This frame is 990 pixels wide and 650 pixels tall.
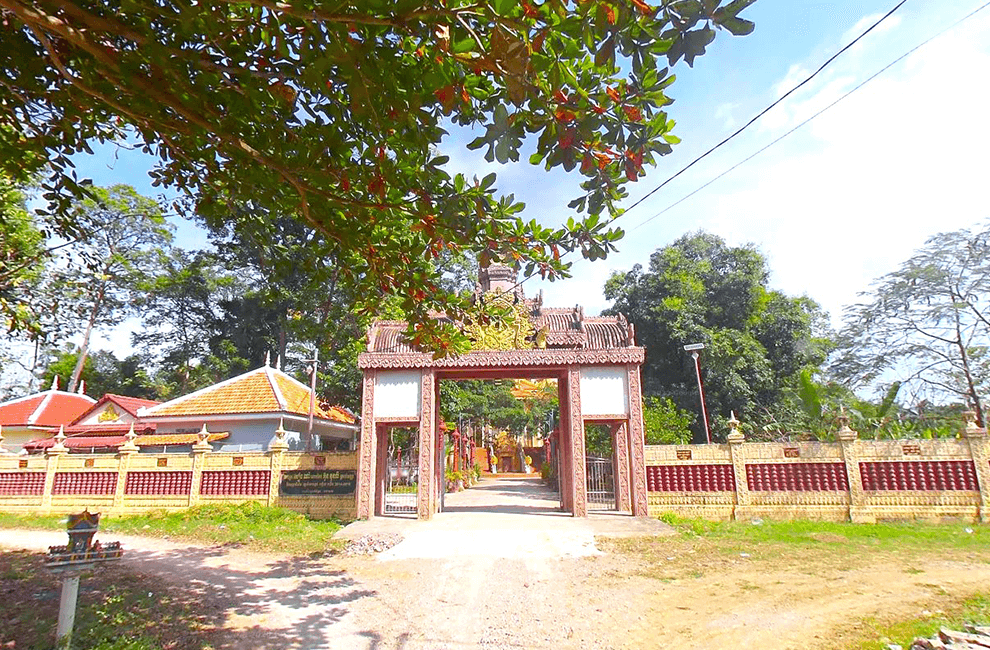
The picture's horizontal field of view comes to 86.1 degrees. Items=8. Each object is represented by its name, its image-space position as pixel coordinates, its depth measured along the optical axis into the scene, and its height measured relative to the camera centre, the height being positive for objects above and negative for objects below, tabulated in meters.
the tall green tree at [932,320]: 21.58 +5.04
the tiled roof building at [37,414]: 23.58 +1.68
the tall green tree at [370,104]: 2.80 +2.21
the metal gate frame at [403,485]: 14.09 -1.62
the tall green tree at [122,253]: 26.75 +10.47
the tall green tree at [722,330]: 23.56 +5.12
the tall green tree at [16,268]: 6.54 +2.41
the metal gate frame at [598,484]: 15.19 -1.21
